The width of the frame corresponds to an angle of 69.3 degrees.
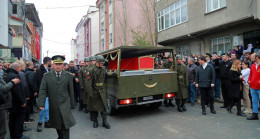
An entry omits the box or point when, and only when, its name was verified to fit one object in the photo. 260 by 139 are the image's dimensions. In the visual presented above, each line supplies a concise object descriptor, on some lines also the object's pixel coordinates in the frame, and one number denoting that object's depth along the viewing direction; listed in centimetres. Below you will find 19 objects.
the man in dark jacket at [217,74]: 813
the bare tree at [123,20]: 2606
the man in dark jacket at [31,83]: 572
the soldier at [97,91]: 541
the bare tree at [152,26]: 1911
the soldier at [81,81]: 740
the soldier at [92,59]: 686
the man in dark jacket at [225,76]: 709
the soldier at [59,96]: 376
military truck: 588
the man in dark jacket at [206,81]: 641
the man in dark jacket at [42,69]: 576
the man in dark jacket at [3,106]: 322
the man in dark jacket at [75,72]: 879
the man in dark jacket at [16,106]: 435
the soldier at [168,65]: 781
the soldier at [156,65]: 859
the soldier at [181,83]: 681
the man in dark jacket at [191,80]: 818
